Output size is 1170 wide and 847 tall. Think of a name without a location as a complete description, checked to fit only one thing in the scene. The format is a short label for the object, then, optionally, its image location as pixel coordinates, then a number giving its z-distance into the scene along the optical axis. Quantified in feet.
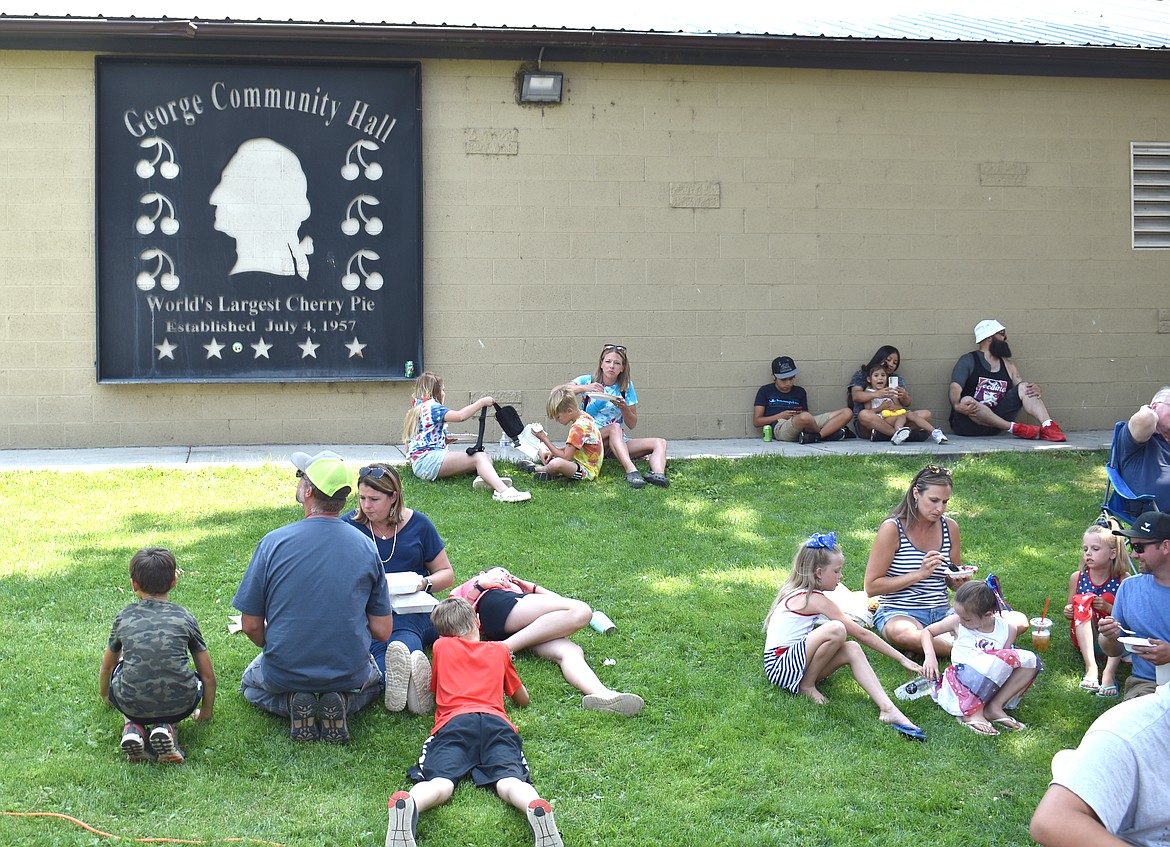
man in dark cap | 16.24
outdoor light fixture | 36.65
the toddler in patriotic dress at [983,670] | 17.87
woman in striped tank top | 20.31
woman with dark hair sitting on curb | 37.27
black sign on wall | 35.42
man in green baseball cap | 16.08
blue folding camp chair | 20.77
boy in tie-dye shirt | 30.94
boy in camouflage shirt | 15.29
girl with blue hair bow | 17.90
